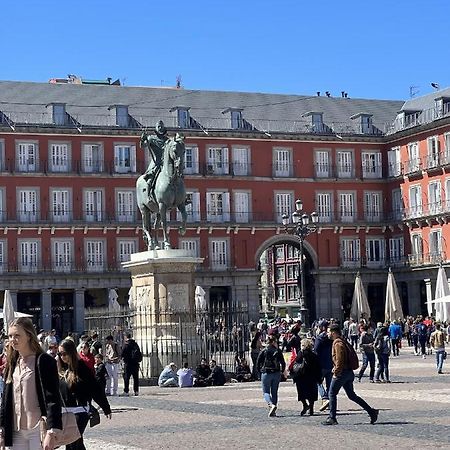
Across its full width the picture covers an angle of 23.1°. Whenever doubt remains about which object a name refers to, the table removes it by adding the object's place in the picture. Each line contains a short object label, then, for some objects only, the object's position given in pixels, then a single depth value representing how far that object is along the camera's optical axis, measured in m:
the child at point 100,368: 18.22
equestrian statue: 27.66
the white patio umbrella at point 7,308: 38.30
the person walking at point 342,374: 15.81
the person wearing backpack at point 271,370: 18.06
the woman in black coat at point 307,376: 17.92
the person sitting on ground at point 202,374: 26.84
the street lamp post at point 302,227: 41.06
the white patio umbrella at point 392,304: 49.34
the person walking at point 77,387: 10.03
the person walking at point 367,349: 25.72
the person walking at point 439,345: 27.72
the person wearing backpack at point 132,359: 24.02
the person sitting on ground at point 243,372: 28.41
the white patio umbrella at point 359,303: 50.88
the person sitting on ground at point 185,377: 26.39
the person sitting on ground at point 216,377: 26.92
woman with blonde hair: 7.70
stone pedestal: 27.09
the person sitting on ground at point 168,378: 26.59
